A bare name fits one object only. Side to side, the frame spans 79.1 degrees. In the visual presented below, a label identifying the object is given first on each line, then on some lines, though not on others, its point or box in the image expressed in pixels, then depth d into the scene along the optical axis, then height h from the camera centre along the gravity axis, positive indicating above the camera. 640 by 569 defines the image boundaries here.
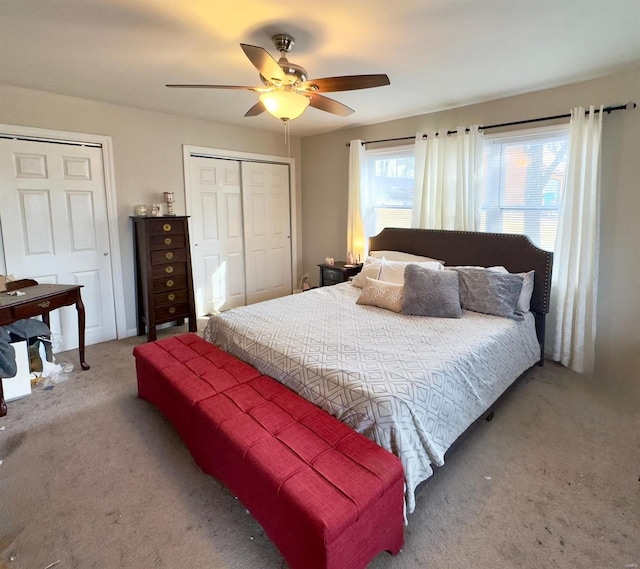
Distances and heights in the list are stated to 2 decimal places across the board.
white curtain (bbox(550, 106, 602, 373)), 3.00 -0.20
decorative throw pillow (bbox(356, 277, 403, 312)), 3.08 -0.56
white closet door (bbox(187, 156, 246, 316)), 4.52 -0.05
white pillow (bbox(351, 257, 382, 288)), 3.62 -0.43
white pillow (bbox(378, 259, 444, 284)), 3.44 -0.40
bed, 1.77 -0.73
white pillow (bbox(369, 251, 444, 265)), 3.83 -0.31
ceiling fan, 2.07 +0.79
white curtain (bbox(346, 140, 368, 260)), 4.59 +0.31
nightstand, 4.44 -0.53
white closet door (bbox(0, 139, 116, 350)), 3.34 +0.06
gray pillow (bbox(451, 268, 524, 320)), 2.93 -0.52
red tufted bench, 1.35 -0.94
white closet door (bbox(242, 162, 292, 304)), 5.01 -0.02
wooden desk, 2.71 -0.53
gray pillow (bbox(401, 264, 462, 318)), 2.89 -0.51
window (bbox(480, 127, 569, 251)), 3.29 +0.37
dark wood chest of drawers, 3.85 -0.44
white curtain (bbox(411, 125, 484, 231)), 3.65 +0.44
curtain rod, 2.86 +0.88
